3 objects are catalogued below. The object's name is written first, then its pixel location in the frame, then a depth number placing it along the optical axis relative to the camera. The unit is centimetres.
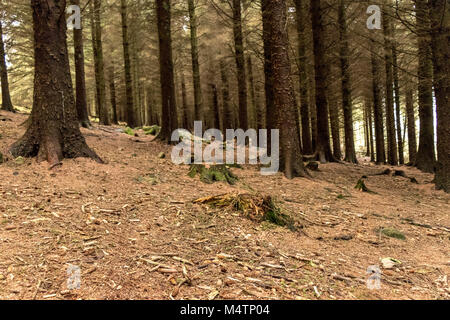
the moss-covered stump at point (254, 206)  417
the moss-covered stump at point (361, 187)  712
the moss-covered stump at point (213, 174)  611
